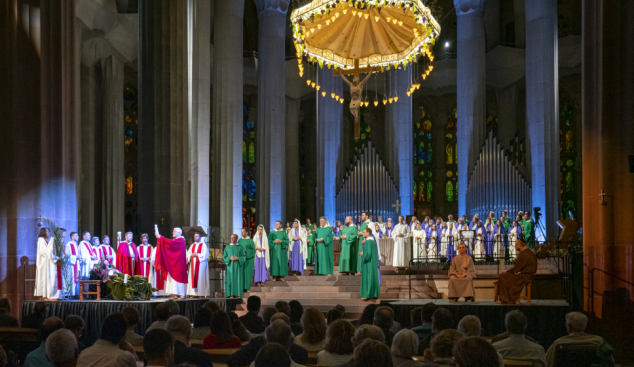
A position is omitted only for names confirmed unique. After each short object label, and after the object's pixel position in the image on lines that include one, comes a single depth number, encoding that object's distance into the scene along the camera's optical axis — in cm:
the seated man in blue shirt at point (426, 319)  764
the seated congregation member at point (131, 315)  677
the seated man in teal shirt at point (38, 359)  586
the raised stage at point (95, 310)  1237
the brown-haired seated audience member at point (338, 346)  554
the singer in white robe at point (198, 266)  1598
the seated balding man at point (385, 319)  702
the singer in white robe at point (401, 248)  1983
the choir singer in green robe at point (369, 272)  1521
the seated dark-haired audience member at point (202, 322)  736
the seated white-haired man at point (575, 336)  643
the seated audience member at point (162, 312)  742
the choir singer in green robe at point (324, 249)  1772
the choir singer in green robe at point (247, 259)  1683
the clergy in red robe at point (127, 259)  1672
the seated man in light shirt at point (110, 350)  523
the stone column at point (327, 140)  2717
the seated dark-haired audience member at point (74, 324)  648
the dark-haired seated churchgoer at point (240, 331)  731
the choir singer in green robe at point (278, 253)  1780
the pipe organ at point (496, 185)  2456
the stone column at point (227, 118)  2450
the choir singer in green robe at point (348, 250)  1684
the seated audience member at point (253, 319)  829
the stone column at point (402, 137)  2723
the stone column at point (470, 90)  2620
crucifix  1833
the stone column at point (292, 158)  3117
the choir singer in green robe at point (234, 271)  1653
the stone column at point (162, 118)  1791
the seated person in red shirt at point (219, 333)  654
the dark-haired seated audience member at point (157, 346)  493
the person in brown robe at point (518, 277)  1260
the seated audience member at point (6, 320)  880
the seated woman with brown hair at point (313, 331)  639
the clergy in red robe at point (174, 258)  1588
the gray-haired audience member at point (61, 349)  509
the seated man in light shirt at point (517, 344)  614
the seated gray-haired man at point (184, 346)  538
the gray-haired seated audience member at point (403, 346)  489
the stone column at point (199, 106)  2075
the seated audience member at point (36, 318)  871
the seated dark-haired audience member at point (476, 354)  413
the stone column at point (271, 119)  2611
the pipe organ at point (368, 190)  2636
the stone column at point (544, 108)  2402
